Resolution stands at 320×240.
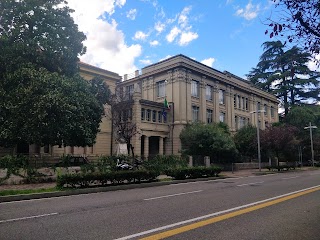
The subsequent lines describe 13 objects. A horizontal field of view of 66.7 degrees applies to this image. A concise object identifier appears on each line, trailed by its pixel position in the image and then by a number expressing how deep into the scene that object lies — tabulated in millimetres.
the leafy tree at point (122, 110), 25131
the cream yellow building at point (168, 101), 30486
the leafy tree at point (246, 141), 32287
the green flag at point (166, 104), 31574
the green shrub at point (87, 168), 14160
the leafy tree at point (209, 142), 25742
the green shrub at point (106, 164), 14647
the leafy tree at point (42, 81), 15851
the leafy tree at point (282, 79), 43941
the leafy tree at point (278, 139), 29659
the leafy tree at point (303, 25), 5083
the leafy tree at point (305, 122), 39771
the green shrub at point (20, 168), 13053
